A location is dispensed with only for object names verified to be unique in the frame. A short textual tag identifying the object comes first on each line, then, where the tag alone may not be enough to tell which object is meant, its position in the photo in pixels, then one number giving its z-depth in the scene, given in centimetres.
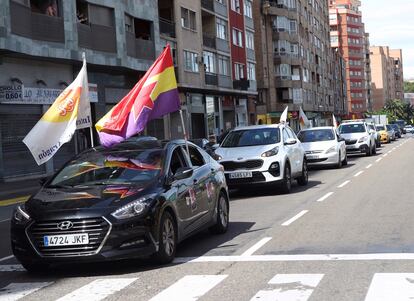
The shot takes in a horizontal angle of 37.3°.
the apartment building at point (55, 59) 2405
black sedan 653
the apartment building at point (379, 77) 17275
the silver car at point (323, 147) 2278
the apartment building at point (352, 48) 14575
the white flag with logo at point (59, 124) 945
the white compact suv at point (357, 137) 3008
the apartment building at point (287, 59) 6976
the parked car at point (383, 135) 5125
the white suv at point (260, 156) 1441
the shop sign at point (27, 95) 2381
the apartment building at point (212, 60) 4122
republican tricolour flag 955
